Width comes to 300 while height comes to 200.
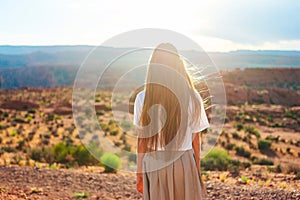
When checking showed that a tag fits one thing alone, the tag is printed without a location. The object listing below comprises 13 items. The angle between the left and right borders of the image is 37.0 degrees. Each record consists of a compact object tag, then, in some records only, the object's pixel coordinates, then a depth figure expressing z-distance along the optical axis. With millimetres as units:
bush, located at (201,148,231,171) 12398
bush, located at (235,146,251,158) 17094
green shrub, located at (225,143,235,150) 18844
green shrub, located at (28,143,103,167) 13266
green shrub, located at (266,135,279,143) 21300
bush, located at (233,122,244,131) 25859
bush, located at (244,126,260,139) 23391
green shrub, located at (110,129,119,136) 21550
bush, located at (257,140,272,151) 18975
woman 3512
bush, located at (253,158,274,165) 15086
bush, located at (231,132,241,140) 22202
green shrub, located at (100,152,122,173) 10483
